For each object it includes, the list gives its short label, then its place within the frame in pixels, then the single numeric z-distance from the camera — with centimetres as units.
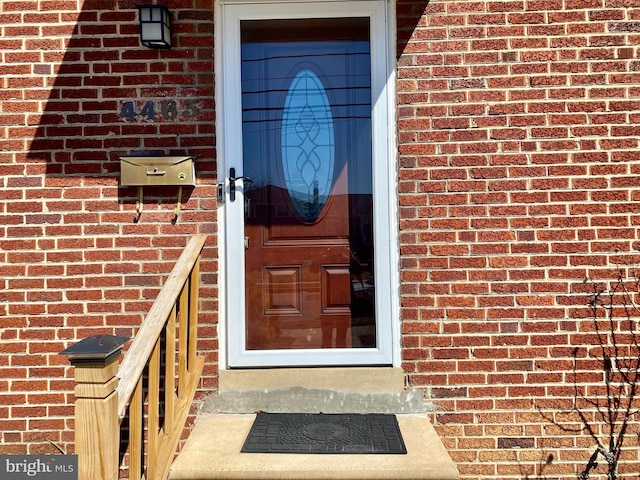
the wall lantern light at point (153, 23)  278
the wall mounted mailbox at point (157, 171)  282
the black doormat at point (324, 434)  242
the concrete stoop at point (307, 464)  223
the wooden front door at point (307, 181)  299
